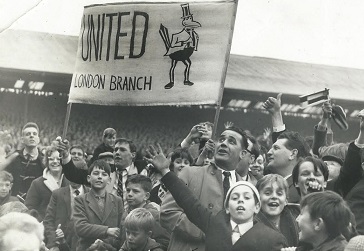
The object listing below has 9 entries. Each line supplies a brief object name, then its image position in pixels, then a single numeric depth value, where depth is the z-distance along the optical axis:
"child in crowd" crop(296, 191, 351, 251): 4.14
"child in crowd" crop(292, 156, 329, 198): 4.47
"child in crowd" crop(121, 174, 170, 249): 4.82
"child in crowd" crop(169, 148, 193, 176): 4.81
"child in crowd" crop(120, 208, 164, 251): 4.70
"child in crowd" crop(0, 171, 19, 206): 5.05
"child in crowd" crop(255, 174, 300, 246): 4.50
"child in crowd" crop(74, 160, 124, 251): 4.89
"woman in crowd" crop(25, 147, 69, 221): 5.03
